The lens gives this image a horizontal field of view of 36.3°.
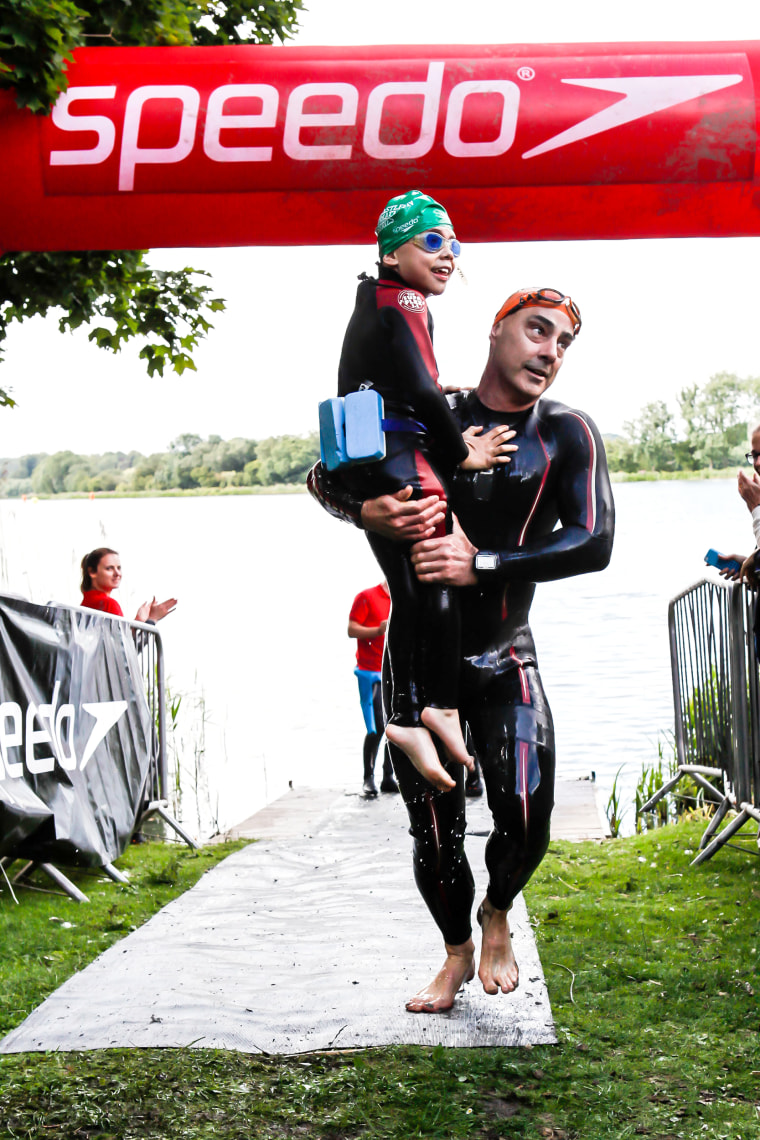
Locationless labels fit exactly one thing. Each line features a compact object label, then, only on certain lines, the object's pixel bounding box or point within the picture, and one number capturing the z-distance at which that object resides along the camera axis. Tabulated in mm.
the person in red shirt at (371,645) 9516
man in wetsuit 3475
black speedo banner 6133
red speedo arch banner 4797
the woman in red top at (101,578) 8156
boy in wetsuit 3279
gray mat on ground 4070
